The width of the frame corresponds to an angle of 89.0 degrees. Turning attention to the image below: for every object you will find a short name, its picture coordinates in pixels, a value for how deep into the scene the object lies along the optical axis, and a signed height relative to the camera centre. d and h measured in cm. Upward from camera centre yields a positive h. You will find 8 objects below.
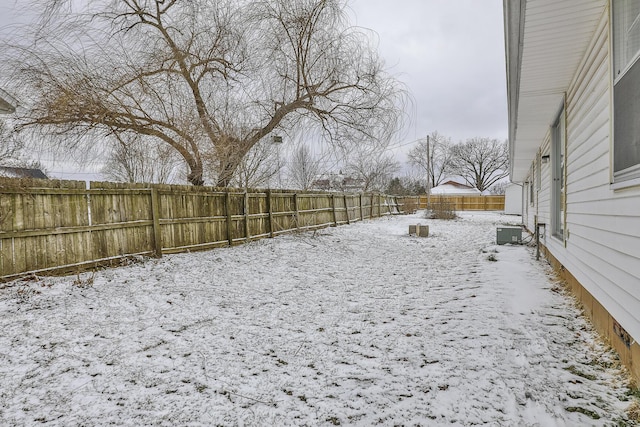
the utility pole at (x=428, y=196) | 2047 -9
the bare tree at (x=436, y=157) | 4444 +540
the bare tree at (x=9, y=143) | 573 +113
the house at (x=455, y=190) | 4037 +62
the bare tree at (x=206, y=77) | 559 +249
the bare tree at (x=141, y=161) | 673 +89
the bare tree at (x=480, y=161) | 4472 +464
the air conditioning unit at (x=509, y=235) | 822 -106
